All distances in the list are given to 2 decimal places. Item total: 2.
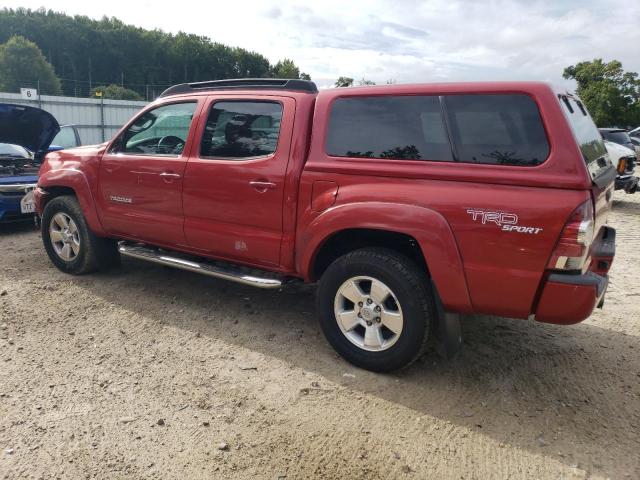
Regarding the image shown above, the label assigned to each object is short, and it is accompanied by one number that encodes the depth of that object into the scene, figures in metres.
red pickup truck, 2.78
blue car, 6.55
